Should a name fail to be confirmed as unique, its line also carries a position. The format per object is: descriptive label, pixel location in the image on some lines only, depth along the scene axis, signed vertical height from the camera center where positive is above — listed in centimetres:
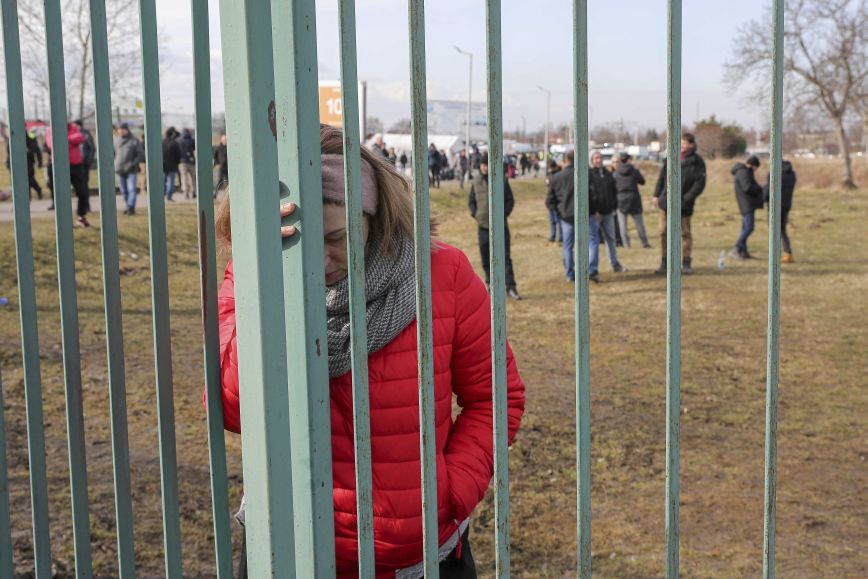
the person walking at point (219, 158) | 1552 +46
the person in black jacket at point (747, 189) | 1282 -24
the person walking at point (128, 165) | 1502 +35
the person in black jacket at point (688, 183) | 1119 -13
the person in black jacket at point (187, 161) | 2005 +51
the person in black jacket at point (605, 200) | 1198 -31
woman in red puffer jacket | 169 -31
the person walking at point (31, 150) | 1340 +81
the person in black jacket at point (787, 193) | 1270 -31
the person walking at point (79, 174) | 1291 +21
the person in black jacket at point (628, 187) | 1386 -18
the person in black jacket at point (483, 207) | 1080 -34
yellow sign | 1609 +138
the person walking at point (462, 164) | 3378 +51
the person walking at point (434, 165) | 3177 +45
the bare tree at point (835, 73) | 3312 +331
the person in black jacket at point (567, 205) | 1119 -35
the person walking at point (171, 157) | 1858 +55
